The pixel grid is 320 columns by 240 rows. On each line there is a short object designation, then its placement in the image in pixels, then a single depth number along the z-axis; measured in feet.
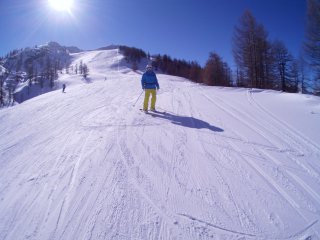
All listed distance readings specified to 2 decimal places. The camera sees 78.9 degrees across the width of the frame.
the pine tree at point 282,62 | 107.74
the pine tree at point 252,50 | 82.94
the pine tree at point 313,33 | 57.77
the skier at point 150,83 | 29.94
